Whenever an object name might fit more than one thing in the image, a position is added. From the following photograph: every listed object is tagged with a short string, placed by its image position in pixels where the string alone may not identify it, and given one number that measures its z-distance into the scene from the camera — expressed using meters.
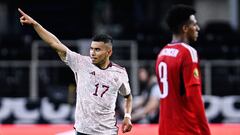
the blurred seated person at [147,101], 31.42
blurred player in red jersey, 14.55
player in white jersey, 16.86
